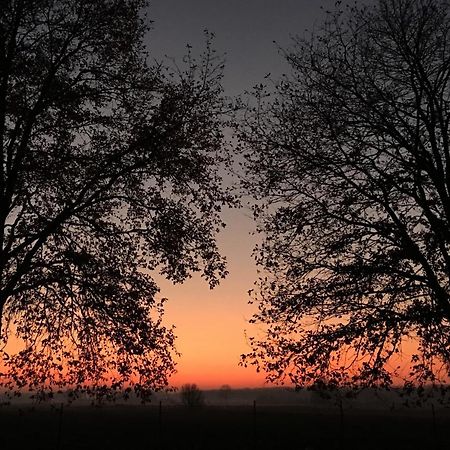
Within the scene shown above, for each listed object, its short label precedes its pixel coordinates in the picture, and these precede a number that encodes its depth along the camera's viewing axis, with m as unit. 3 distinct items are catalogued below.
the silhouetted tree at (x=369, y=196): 13.62
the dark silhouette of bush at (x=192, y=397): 82.44
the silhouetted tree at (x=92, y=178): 13.07
